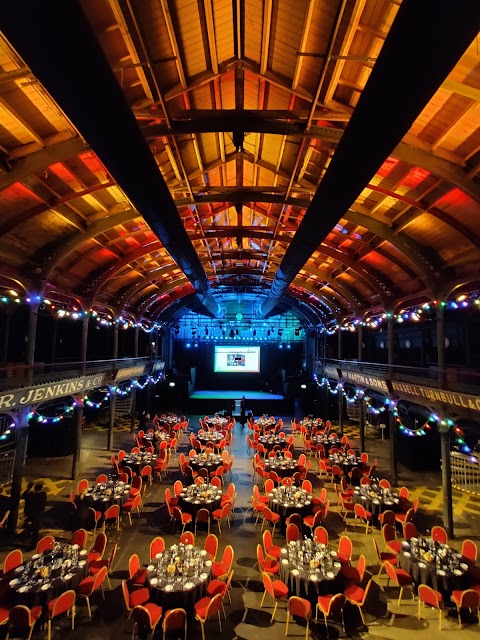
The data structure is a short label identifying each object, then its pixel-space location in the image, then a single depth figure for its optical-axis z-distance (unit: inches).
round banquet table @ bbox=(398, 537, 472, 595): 247.0
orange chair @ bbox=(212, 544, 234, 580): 251.9
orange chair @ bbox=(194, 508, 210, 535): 338.6
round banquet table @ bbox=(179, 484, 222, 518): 362.0
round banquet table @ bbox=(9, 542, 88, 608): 224.4
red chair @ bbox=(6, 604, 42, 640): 204.2
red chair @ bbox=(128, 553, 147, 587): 239.0
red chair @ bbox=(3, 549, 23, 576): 247.5
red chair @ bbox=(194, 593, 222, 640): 215.3
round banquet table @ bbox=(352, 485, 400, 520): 360.8
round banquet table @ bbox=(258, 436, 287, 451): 601.2
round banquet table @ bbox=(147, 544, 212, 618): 226.8
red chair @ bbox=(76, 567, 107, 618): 239.1
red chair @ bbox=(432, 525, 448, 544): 300.8
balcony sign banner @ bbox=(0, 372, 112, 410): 333.4
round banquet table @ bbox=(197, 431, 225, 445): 602.5
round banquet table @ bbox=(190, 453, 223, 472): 477.1
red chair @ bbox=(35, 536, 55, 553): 269.0
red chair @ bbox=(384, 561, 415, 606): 255.0
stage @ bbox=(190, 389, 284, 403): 1016.9
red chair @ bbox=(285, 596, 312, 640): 217.3
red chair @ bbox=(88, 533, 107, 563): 271.8
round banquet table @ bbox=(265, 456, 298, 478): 467.5
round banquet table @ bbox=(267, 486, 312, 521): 355.3
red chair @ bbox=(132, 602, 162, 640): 208.4
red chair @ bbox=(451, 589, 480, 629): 227.3
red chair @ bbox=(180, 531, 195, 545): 287.1
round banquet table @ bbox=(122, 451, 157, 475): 478.3
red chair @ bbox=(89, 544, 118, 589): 257.1
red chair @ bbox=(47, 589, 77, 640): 214.5
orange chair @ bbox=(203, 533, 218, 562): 277.0
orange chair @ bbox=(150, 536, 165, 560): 269.3
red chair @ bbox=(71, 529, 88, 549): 278.9
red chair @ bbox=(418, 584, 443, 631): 226.7
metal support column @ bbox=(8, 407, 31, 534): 367.9
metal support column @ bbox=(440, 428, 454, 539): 367.6
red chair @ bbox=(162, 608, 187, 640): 206.8
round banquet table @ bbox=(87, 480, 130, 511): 362.3
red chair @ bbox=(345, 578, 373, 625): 233.9
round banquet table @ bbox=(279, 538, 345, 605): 240.2
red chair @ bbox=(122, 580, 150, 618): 219.3
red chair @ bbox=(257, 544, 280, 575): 262.1
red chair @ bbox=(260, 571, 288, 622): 234.5
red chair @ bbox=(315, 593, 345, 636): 222.2
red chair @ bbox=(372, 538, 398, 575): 276.2
